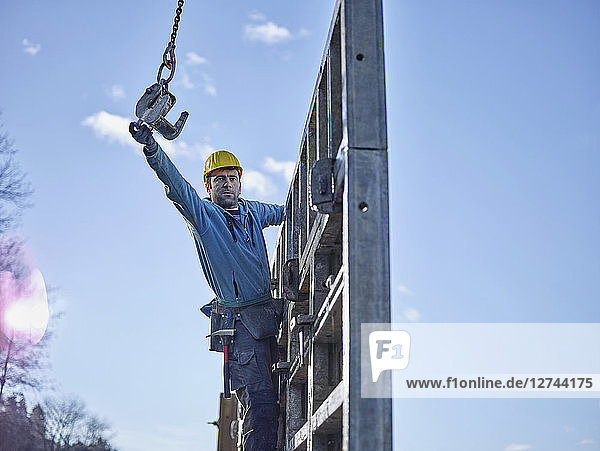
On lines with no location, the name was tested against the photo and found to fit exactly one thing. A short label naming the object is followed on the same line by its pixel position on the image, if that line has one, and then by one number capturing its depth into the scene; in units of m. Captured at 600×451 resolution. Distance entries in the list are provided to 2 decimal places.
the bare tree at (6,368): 9.26
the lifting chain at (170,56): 3.50
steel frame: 2.25
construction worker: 4.01
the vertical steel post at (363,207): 2.18
